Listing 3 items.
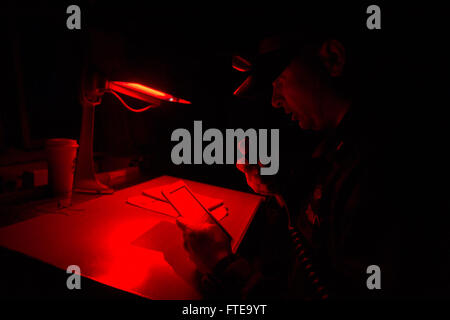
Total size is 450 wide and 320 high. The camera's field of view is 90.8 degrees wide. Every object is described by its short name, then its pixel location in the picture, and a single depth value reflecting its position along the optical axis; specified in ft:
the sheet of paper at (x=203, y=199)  3.39
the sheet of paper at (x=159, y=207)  3.08
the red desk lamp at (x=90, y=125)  3.46
